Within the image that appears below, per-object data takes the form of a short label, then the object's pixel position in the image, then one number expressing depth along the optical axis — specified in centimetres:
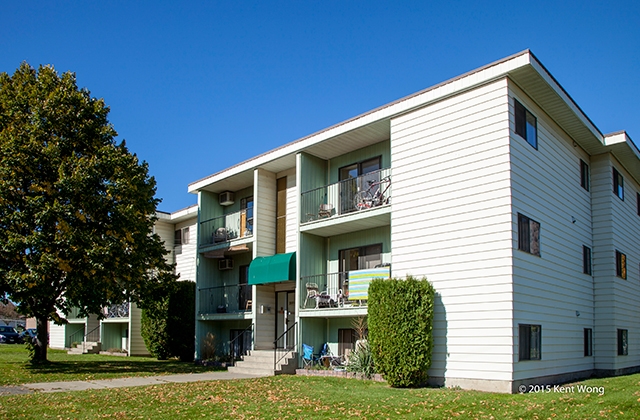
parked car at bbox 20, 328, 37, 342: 4511
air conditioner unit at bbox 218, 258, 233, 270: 2677
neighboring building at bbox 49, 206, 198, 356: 3127
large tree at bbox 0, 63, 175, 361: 1953
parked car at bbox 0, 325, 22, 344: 4609
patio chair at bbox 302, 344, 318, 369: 1992
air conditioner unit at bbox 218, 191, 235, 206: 2705
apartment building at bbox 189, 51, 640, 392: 1506
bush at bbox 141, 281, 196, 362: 2722
